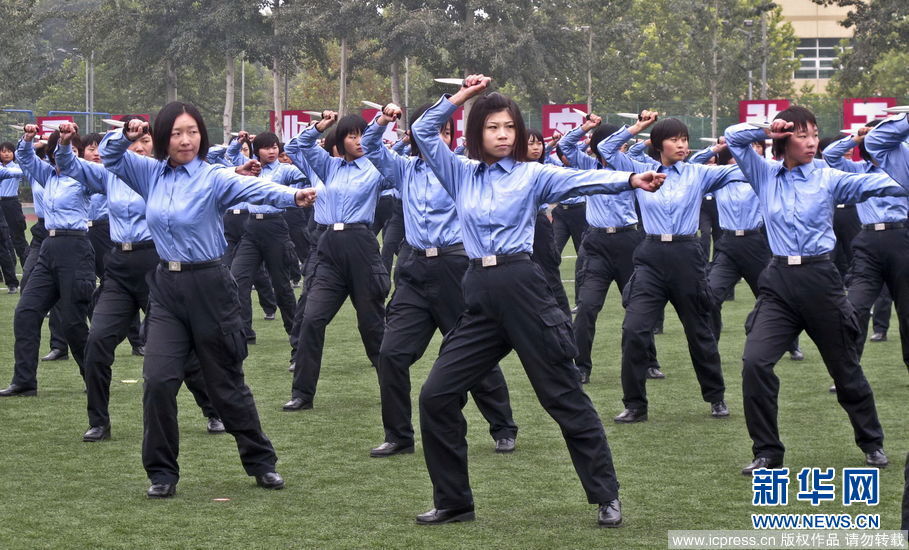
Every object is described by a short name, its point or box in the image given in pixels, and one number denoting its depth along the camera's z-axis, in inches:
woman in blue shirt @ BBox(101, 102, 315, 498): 545.7
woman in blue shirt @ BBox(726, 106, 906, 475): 573.4
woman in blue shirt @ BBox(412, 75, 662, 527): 489.8
